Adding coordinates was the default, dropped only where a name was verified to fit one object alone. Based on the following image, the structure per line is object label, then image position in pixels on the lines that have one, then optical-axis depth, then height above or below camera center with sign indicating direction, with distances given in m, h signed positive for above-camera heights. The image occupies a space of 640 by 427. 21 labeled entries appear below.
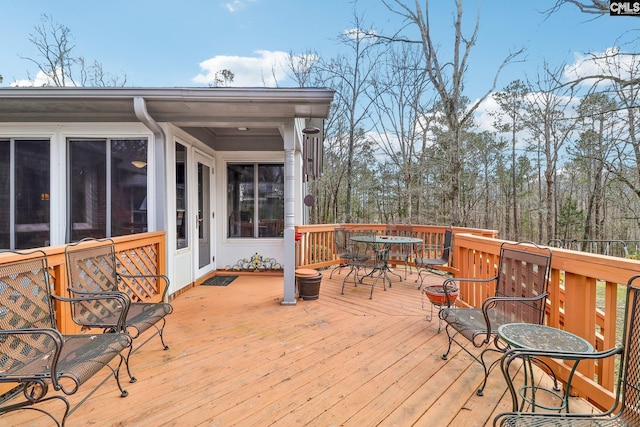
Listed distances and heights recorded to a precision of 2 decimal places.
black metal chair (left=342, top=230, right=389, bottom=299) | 4.65 -0.84
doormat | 4.87 -1.28
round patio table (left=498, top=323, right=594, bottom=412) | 1.46 -0.71
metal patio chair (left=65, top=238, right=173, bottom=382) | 2.20 -0.64
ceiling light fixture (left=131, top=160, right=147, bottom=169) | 3.91 +0.59
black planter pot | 4.08 -1.10
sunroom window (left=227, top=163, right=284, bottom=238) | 5.65 +0.18
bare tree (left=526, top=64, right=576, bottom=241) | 11.75 +3.31
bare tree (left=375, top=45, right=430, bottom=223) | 12.05 +4.03
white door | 4.81 -0.16
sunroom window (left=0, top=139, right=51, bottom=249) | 3.78 +0.15
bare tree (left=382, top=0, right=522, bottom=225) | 8.15 +4.09
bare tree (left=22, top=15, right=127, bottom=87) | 9.72 +5.27
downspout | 3.83 +0.38
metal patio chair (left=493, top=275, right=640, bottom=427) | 1.18 -0.75
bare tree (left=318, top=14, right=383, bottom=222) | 12.20 +5.25
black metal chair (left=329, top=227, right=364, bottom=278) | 5.16 -0.63
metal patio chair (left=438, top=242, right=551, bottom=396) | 2.08 -0.67
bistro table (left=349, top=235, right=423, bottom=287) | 4.58 -0.53
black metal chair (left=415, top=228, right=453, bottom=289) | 4.93 -0.88
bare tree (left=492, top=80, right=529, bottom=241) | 12.80 +4.56
